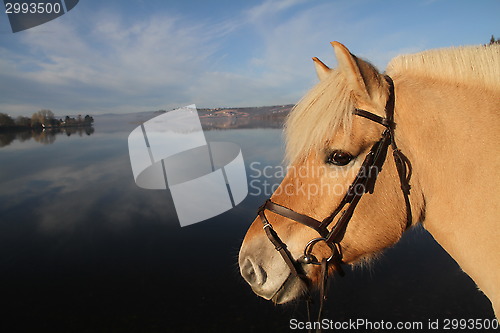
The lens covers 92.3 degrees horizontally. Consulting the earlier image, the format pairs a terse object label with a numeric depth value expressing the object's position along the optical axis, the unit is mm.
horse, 1357
